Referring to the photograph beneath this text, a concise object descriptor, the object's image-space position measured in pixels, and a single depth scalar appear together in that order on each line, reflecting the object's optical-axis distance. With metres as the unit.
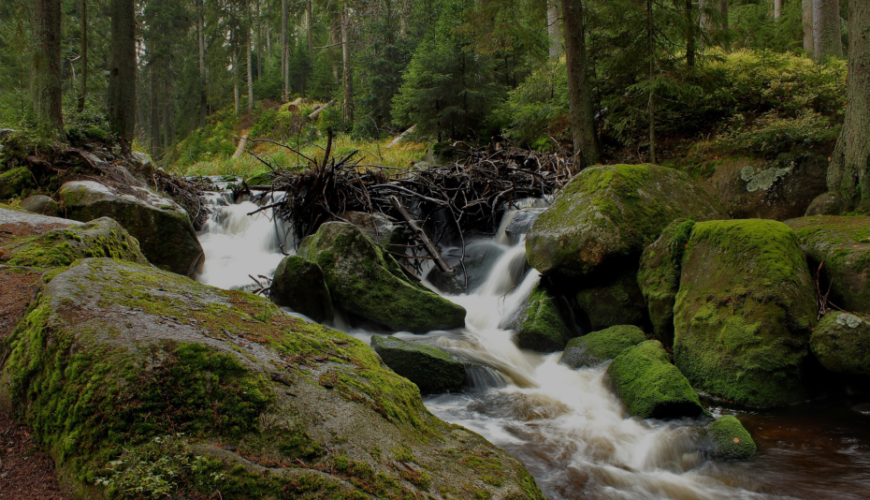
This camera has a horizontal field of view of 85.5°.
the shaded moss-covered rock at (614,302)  6.29
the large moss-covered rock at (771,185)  8.14
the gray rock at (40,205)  6.70
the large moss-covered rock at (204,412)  1.75
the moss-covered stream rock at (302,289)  6.16
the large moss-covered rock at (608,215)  6.27
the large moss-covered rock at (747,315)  4.48
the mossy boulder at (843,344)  4.04
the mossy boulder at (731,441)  3.70
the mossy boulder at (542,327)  6.23
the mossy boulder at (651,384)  4.20
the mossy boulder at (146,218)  6.99
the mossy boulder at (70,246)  3.48
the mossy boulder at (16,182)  7.42
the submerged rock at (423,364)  4.93
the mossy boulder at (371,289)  6.59
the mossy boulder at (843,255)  4.62
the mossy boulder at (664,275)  5.68
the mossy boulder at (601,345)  5.45
